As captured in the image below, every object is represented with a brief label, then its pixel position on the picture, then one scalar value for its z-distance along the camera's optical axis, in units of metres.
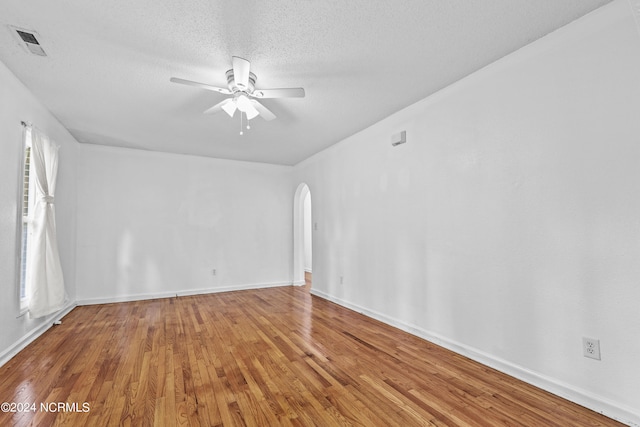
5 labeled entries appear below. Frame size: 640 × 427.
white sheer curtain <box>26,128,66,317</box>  3.06
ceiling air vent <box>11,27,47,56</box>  2.06
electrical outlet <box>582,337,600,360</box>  1.87
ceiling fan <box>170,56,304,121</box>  2.24
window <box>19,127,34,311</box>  2.93
